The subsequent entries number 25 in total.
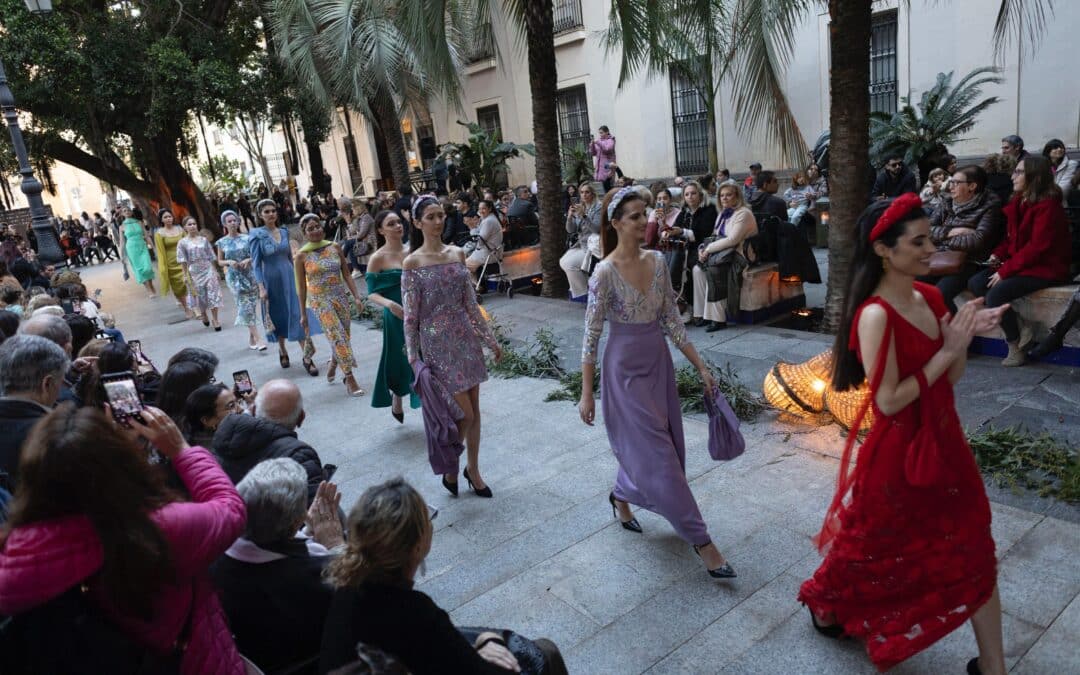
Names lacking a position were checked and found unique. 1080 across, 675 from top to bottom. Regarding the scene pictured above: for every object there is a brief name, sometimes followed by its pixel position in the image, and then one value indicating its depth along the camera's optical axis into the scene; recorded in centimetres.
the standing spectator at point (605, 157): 1694
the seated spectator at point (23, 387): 311
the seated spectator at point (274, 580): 255
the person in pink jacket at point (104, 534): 182
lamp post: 1171
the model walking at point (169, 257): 1208
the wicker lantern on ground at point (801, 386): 539
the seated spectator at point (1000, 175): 704
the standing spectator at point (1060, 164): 746
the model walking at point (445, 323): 488
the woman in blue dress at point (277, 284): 854
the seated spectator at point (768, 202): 907
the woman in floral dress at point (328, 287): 753
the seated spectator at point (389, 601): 212
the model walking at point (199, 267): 1124
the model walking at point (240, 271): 954
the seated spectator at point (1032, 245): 584
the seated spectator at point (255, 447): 329
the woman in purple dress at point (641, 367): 375
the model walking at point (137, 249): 1513
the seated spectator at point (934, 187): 902
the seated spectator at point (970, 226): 627
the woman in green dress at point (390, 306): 598
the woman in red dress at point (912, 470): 264
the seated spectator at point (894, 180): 1060
